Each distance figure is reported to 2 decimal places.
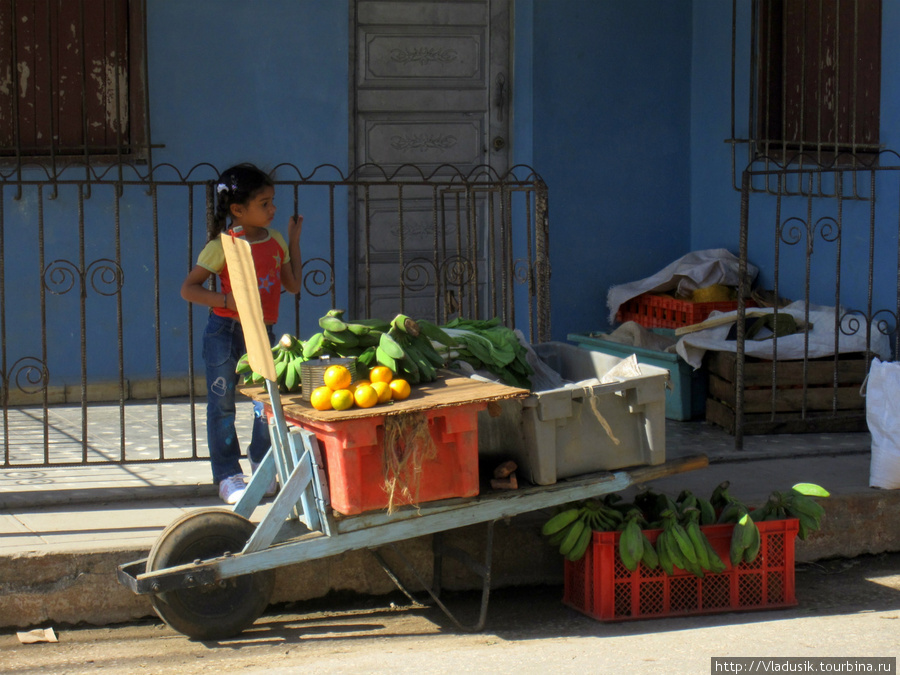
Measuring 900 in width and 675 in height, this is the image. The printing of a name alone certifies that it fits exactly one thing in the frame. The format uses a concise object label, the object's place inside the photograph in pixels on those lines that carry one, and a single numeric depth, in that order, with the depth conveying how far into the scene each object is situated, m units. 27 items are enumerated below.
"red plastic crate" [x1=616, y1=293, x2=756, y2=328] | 13.28
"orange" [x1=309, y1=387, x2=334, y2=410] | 7.04
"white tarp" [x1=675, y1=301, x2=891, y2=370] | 11.80
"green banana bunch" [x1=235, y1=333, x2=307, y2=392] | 7.86
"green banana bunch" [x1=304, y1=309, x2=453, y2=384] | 7.60
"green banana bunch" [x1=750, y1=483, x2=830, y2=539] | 8.50
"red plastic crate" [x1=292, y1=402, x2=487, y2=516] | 6.93
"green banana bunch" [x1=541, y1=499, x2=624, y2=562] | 8.12
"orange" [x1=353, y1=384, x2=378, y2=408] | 6.97
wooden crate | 11.73
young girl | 8.70
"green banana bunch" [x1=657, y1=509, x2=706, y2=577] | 7.86
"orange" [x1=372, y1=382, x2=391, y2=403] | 7.10
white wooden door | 14.40
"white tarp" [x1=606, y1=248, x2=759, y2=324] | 13.79
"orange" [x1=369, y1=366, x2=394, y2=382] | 7.29
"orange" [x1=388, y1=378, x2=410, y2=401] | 7.22
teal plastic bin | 12.47
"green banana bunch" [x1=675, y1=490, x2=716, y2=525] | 8.40
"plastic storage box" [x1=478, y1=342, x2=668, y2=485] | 7.57
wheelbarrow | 7.12
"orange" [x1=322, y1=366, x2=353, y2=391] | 7.09
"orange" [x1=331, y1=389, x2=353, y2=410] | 6.92
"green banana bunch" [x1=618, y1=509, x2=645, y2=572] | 7.84
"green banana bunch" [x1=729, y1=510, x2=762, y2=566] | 8.02
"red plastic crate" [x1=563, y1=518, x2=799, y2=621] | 8.05
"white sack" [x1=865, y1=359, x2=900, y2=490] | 9.35
